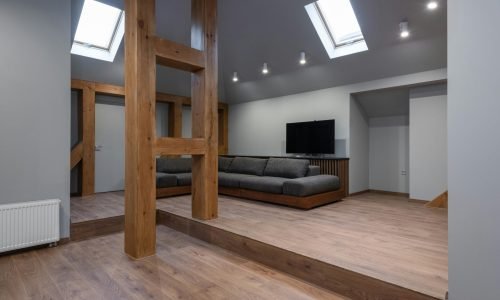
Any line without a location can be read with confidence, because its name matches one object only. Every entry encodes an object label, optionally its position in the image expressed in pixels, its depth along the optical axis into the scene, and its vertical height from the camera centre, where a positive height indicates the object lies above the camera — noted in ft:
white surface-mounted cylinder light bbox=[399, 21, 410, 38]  12.95 +5.65
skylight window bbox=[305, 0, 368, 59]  15.24 +7.10
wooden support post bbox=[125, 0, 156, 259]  8.88 +0.68
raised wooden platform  6.61 -3.05
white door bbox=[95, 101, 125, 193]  19.33 +0.14
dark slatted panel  17.88 -1.31
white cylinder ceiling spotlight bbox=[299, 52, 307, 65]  16.88 +5.61
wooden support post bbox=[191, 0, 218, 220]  11.27 +1.78
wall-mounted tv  18.79 +0.84
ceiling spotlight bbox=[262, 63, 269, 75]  19.34 +5.60
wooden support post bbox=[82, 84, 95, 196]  17.76 +0.75
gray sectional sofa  14.33 -1.83
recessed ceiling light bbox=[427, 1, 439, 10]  11.52 +6.04
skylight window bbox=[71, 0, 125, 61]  16.51 +7.24
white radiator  9.18 -2.59
